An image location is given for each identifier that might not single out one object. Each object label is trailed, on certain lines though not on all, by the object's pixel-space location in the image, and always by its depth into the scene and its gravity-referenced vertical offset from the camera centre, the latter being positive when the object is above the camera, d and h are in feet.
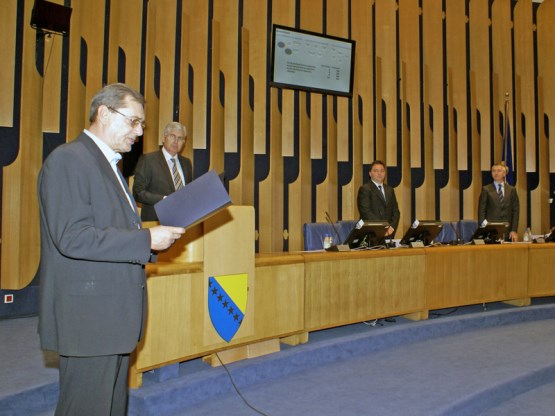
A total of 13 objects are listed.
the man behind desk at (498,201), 18.16 +0.75
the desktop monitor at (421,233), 14.50 -0.30
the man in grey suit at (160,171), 12.62 +1.22
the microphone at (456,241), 15.63 -0.55
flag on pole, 22.33 +3.07
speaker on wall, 13.64 +5.36
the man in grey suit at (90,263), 4.89 -0.41
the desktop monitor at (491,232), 16.14 -0.29
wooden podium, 8.58 -1.37
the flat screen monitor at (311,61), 18.71 +5.89
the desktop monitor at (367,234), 13.03 -0.30
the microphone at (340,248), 13.02 -0.64
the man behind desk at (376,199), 16.07 +0.72
